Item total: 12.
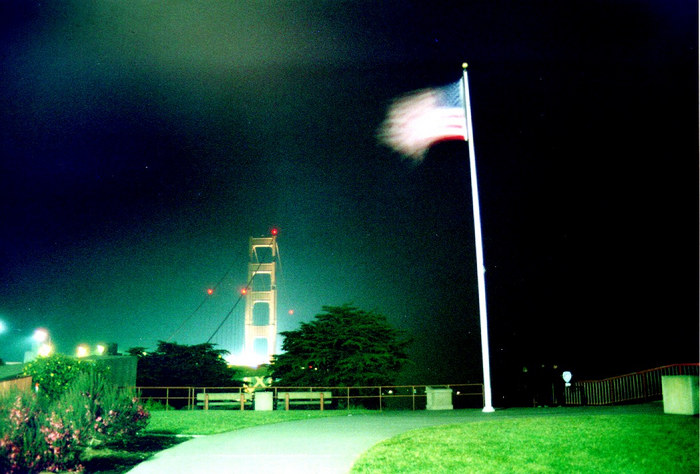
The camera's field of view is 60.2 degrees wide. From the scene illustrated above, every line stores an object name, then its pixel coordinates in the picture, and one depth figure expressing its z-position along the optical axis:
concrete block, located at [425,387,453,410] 17.75
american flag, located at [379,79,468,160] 16.42
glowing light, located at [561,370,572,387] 19.46
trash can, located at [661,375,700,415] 12.25
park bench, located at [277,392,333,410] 19.02
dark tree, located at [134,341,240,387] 30.25
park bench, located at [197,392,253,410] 19.20
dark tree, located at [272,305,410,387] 24.31
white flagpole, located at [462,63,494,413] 15.19
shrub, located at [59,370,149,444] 9.16
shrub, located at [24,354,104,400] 11.08
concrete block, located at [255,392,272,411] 18.45
